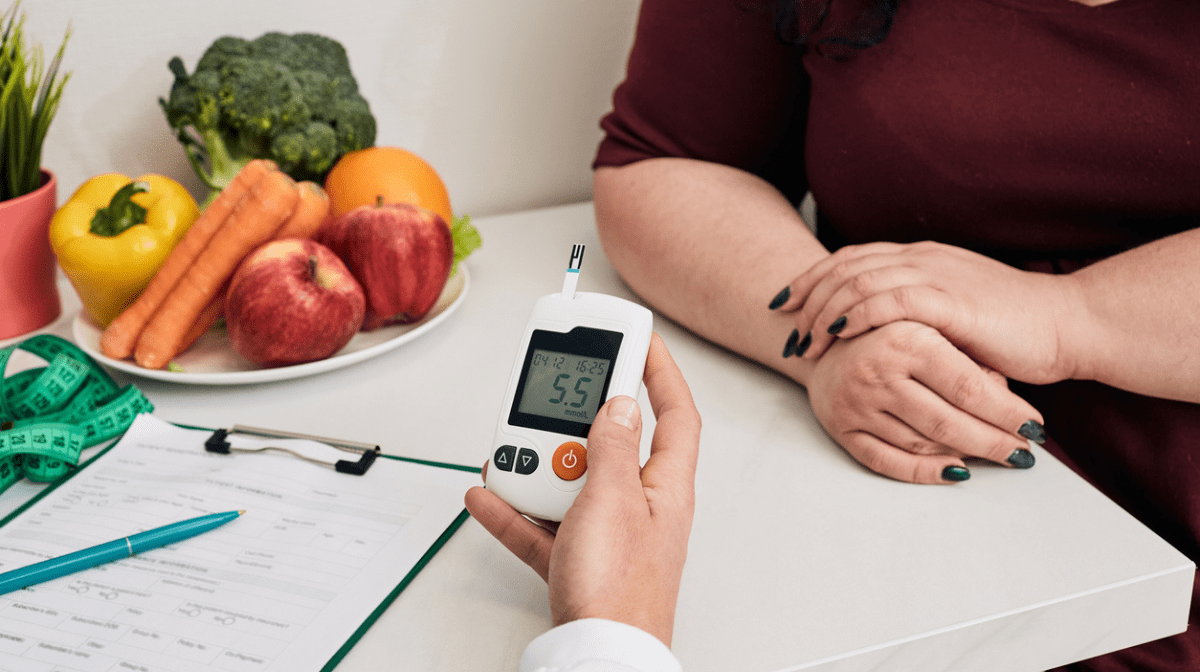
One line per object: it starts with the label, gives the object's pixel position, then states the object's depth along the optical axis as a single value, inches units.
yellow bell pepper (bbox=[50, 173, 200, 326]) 32.1
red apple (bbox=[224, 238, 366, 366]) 29.8
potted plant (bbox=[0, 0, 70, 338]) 32.7
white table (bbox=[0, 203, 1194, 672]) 19.7
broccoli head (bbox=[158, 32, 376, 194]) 36.6
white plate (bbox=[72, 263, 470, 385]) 30.3
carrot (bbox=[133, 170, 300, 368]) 31.6
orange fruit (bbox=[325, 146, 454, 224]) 38.9
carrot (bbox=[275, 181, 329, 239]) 34.4
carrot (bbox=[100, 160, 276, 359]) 31.7
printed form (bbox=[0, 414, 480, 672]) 18.7
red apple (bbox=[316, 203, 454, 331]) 33.3
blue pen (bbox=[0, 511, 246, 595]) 20.3
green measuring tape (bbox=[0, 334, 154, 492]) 24.9
